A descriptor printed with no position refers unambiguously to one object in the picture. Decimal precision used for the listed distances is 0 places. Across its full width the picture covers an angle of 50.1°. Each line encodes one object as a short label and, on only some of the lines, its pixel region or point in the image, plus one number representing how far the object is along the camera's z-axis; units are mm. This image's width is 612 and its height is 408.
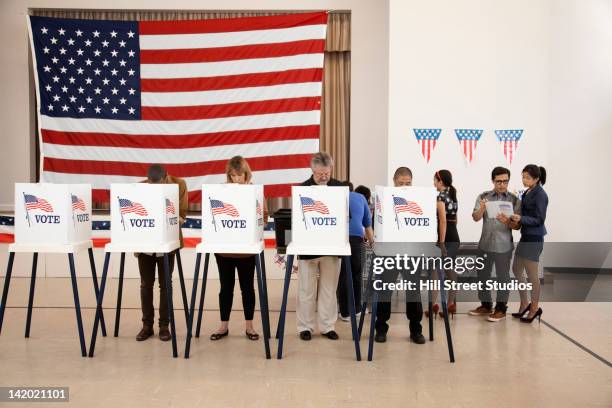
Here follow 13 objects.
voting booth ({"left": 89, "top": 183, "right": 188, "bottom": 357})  4121
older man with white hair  4617
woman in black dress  5184
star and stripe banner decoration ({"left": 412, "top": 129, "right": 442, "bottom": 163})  7195
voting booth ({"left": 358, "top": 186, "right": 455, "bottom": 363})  4055
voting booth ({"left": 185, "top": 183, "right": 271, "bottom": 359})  4059
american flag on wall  7992
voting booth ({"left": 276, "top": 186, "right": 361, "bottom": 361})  4059
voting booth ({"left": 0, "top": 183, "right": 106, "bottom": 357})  4176
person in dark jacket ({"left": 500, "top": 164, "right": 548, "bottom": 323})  5113
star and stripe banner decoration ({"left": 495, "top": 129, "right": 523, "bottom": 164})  7160
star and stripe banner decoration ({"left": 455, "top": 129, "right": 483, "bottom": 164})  7176
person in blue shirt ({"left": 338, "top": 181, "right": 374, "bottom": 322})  4785
